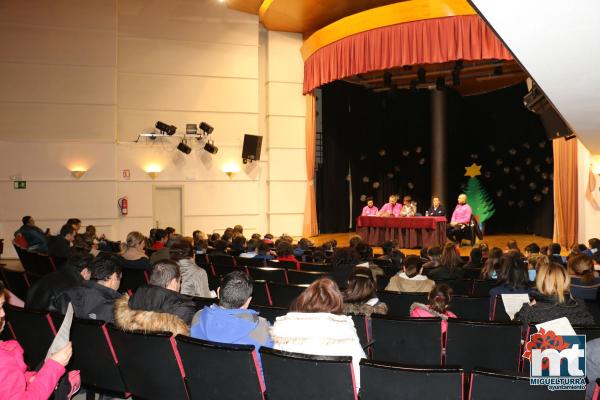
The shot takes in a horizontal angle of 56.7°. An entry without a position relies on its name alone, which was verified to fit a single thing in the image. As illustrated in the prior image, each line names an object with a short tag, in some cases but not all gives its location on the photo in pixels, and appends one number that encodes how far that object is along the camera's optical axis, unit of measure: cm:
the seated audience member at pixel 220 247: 795
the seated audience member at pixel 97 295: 344
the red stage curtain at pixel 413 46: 1010
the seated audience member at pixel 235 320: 274
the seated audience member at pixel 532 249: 672
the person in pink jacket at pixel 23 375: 199
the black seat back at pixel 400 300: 424
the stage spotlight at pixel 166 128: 1261
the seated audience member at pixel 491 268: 538
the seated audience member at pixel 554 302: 340
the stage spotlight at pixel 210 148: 1315
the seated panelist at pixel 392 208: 1273
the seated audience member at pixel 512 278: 443
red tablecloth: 1158
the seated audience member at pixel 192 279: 489
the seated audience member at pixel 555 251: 647
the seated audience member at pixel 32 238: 895
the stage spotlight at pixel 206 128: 1295
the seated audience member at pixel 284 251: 677
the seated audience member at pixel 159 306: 291
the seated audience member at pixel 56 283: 392
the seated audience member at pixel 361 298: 348
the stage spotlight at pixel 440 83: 1323
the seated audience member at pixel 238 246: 794
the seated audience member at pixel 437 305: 349
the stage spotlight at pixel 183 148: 1292
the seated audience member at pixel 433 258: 592
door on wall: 1303
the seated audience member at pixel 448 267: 551
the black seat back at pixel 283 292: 463
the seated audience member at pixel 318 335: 254
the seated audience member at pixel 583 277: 458
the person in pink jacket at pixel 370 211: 1306
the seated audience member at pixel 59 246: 775
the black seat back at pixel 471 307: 423
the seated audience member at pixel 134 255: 589
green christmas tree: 1565
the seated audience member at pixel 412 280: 463
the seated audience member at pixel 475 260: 667
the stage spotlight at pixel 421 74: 1227
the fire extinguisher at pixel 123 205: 1263
